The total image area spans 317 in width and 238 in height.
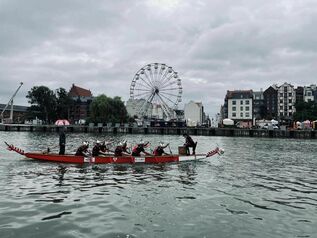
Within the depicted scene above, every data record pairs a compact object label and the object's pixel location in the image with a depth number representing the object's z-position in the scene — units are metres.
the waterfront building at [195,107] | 158.90
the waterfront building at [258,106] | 126.78
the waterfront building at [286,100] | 124.98
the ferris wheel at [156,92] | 75.86
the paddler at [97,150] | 23.23
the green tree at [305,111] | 100.10
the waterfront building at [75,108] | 158.00
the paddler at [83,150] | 22.94
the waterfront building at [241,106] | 126.78
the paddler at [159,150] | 24.42
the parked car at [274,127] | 86.92
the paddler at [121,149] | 23.29
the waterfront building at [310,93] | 122.79
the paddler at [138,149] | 23.72
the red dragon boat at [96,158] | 22.70
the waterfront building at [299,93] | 126.58
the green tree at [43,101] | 126.88
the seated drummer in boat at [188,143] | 25.63
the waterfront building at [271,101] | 127.38
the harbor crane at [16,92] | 133.51
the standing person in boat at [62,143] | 24.19
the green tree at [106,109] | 108.62
